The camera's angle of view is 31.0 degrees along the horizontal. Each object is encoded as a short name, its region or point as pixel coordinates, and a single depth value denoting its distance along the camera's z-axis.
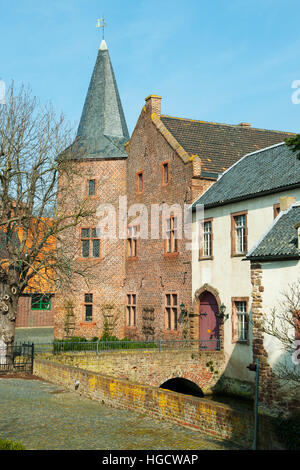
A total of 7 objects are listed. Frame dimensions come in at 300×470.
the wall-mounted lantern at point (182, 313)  25.40
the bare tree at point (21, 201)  20.66
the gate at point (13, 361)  20.10
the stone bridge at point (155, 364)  20.69
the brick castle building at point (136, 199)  26.78
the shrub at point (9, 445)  8.91
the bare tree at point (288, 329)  12.84
